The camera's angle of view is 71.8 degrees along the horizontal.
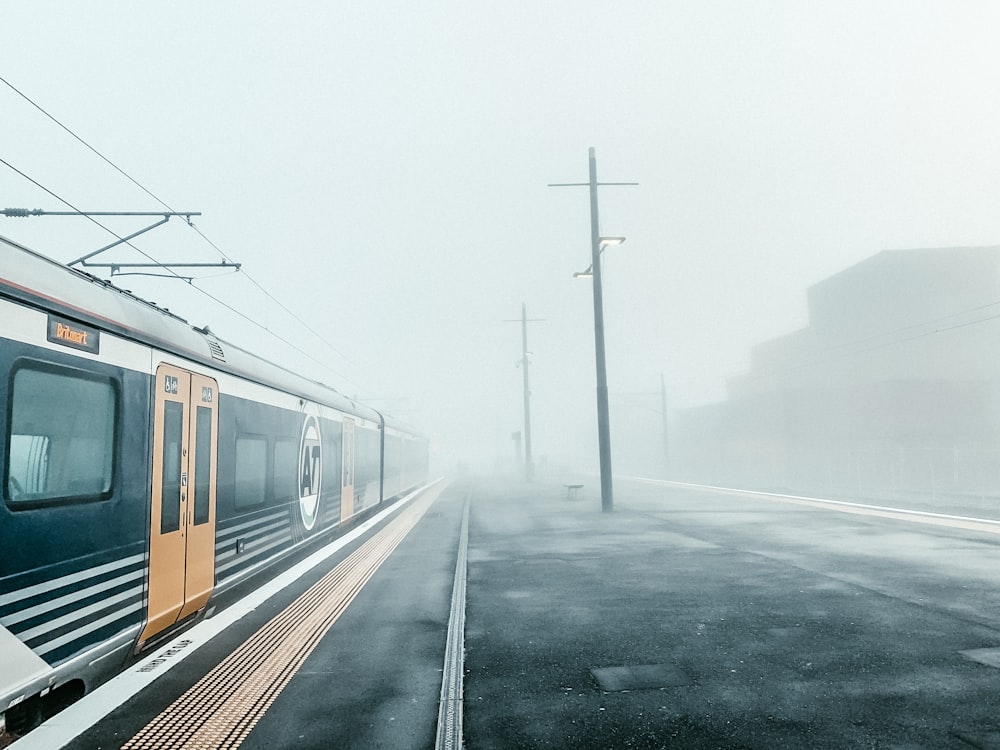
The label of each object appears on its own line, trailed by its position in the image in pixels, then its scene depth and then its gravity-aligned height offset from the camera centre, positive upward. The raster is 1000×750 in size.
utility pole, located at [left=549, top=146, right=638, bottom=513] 19.08 +2.21
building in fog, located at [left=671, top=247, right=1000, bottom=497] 33.69 +2.94
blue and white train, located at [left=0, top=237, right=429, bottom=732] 4.04 -0.17
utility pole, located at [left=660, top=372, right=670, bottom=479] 44.90 +2.07
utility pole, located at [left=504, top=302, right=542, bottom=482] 39.78 +2.80
